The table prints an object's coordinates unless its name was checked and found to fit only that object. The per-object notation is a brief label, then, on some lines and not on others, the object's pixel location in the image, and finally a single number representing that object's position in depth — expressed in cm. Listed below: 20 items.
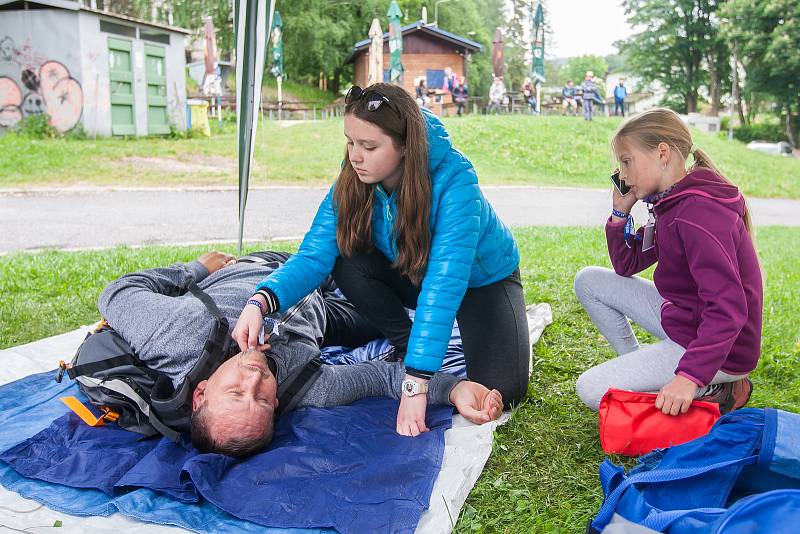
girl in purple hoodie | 240
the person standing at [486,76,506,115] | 2386
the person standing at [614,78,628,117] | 2385
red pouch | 248
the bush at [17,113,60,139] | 1556
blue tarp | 229
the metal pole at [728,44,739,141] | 3315
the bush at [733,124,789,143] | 3250
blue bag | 183
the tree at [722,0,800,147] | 2770
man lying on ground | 255
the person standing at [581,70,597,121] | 2191
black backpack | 268
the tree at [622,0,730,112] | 3546
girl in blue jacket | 265
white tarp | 224
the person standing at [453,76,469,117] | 2381
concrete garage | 1548
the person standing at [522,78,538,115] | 2539
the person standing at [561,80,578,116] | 2566
